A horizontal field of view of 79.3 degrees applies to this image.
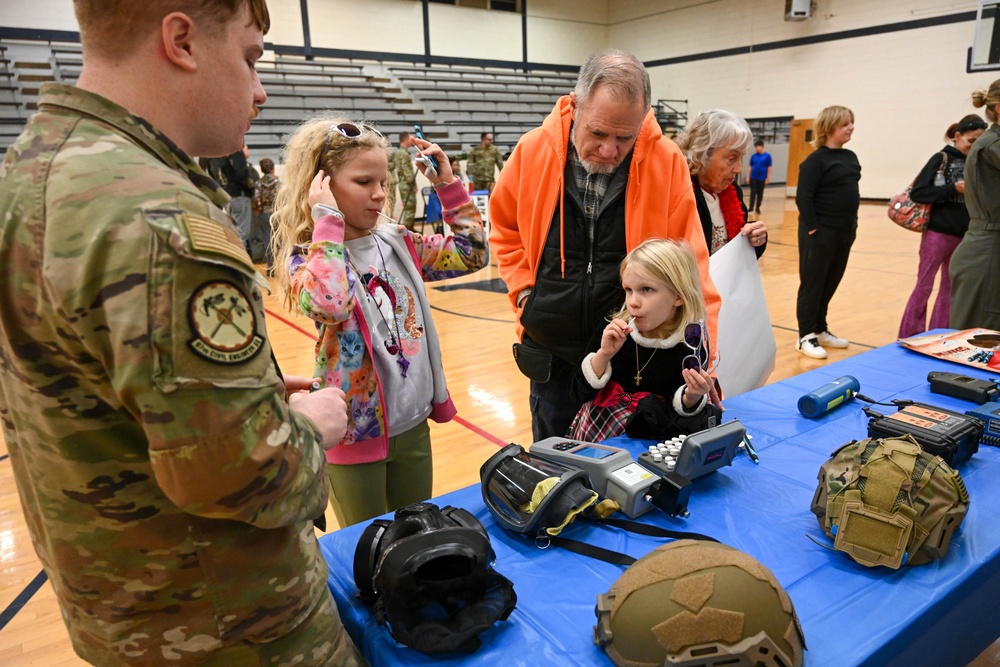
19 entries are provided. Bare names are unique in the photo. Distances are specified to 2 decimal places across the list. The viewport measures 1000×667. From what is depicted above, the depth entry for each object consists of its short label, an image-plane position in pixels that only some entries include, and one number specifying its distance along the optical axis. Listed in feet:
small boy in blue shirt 40.45
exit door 48.88
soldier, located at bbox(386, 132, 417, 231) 32.55
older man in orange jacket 6.23
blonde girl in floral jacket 5.07
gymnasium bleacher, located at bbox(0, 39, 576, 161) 36.29
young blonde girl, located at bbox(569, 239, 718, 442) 5.79
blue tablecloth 3.45
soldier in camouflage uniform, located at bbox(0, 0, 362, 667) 1.99
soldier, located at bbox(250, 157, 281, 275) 26.73
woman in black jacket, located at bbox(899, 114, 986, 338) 12.07
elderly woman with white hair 7.75
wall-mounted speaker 46.98
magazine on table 7.84
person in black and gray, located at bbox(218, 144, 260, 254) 25.99
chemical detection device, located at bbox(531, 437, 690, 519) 4.55
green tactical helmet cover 3.99
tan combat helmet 2.99
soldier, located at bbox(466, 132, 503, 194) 37.86
